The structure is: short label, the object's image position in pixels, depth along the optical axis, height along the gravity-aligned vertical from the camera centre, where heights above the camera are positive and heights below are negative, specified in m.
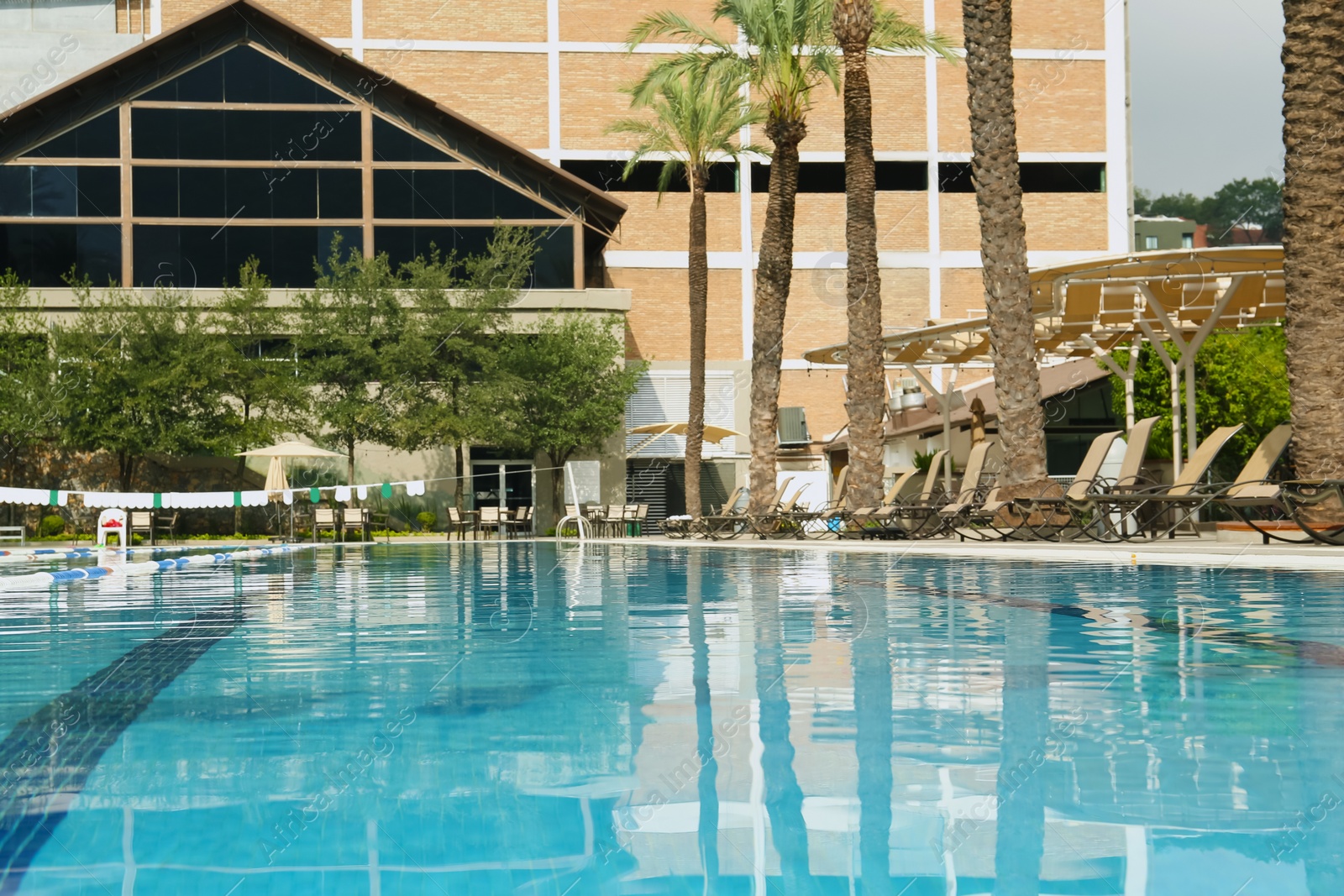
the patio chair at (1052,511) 14.90 -0.40
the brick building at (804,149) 42.25 +10.94
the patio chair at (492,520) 33.12 -0.92
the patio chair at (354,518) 30.11 -0.77
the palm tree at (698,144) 31.44 +8.33
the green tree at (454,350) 33.06 +3.41
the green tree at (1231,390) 32.69 +2.12
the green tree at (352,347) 33.09 +3.52
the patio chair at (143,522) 29.41 -0.79
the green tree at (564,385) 34.50 +2.59
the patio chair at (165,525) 31.05 -0.89
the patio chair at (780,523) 22.24 -0.80
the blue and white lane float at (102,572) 12.40 -0.94
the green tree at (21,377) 31.64 +2.71
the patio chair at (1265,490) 11.84 -0.15
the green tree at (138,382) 31.91 +2.57
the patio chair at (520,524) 33.62 -1.07
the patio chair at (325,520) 30.06 -0.80
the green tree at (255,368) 32.88 +2.98
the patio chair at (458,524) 32.38 -1.01
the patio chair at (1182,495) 12.48 -0.20
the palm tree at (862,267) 21.14 +3.42
